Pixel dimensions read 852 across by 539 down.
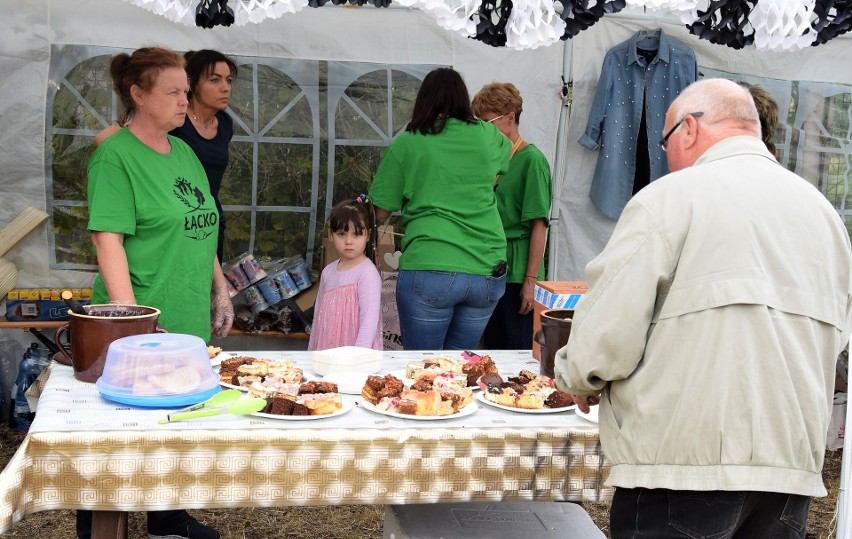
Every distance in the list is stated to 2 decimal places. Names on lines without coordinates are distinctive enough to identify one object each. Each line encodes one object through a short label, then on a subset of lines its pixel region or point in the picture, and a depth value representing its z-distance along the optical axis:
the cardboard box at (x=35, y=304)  4.74
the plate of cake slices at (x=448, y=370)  2.63
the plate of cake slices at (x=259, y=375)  2.42
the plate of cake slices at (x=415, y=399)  2.29
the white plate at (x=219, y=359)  2.74
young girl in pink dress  3.64
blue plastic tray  2.25
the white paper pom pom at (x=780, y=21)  3.10
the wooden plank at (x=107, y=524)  2.14
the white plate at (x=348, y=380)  2.50
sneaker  3.24
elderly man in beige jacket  1.76
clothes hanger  5.00
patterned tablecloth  2.05
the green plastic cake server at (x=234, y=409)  2.17
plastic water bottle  4.80
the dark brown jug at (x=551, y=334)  2.57
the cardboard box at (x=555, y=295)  3.03
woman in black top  3.88
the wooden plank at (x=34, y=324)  4.68
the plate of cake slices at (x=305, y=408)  2.22
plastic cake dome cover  2.26
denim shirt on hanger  5.00
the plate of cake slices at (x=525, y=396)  2.41
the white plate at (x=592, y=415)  2.35
